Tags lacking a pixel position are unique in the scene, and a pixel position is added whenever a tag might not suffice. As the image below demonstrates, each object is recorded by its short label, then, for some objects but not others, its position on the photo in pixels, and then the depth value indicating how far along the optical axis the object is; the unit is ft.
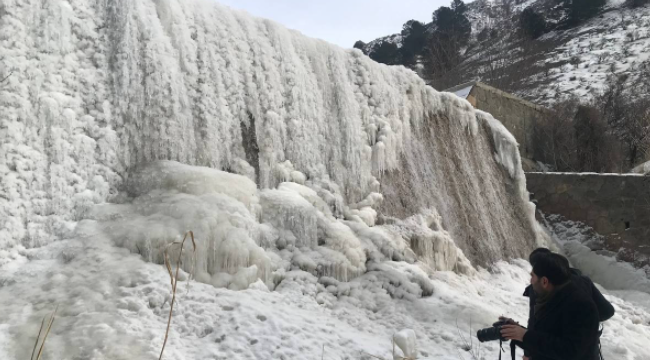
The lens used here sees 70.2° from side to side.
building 54.39
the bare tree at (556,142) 57.98
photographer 8.40
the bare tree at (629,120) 62.22
